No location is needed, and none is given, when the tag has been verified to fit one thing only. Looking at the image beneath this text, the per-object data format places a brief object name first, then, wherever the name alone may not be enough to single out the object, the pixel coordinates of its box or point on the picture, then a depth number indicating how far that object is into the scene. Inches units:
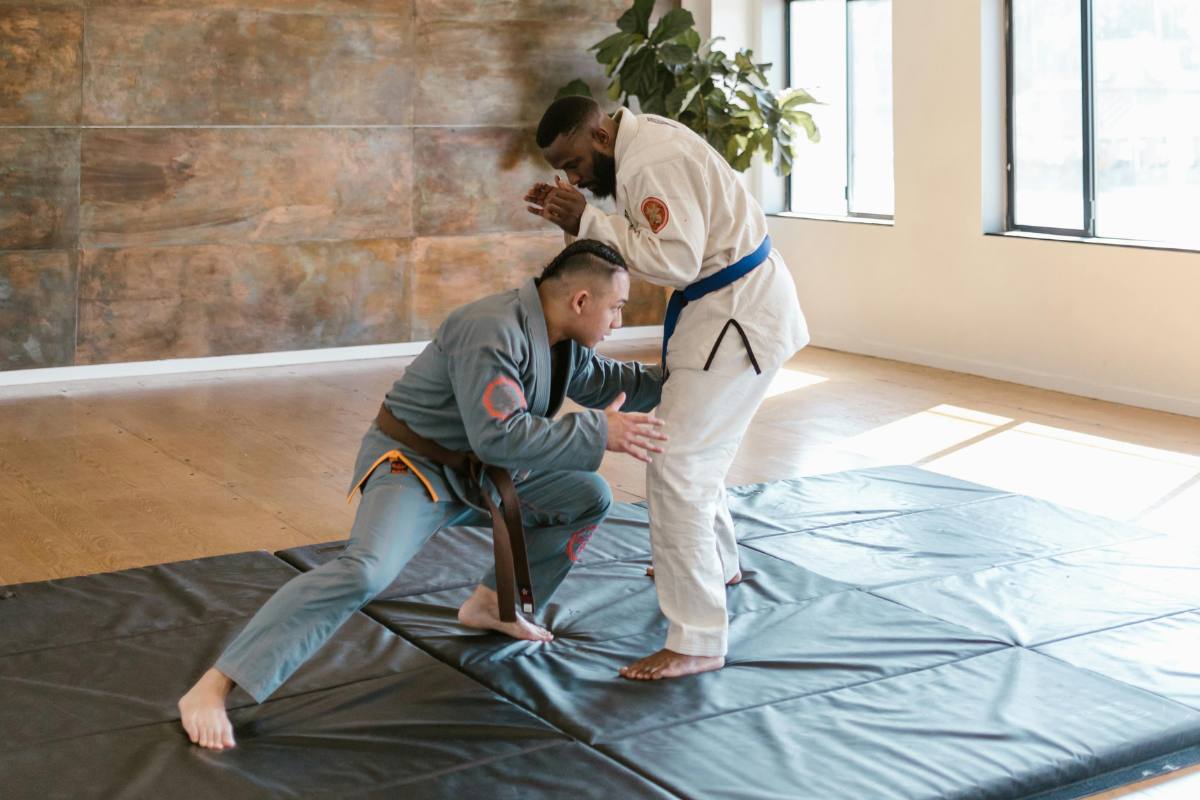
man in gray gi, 99.4
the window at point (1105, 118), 230.1
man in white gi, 110.3
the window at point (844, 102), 294.4
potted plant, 289.3
